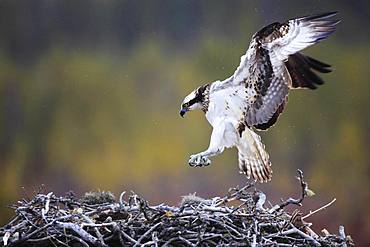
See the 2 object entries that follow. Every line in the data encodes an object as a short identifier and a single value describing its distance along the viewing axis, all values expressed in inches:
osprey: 899.6
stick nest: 882.6
